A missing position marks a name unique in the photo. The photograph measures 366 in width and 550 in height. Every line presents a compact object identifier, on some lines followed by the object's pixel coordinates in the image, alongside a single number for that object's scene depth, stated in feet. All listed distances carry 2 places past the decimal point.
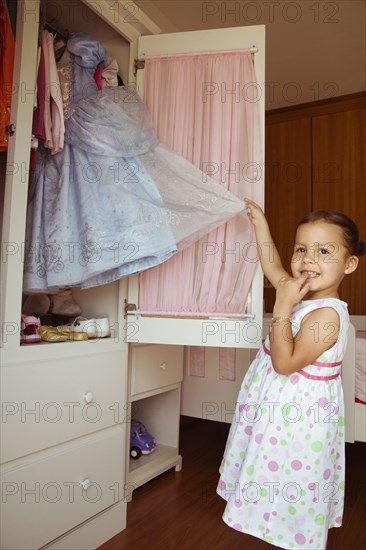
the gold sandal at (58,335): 4.46
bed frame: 4.72
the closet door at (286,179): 10.62
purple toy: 6.51
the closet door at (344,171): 9.96
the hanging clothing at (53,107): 4.48
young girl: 3.44
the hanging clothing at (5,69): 4.12
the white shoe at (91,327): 4.94
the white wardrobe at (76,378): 3.89
